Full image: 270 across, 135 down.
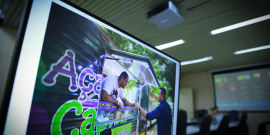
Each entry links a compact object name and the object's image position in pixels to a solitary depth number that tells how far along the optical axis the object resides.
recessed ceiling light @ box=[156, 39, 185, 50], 4.20
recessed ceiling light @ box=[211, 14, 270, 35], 3.10
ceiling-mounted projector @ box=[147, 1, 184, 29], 2.74
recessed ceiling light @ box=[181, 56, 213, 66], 5.38
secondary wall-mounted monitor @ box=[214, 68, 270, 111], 5.42
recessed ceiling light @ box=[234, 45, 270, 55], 4.35
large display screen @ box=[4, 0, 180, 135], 0.53
